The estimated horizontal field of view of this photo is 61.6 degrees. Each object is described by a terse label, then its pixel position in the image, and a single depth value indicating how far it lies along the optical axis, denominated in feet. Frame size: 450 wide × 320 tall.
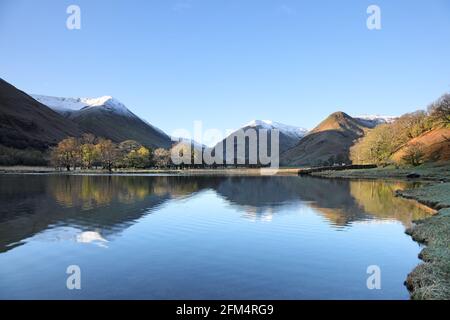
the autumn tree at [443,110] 398.75
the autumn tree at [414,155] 455.63
